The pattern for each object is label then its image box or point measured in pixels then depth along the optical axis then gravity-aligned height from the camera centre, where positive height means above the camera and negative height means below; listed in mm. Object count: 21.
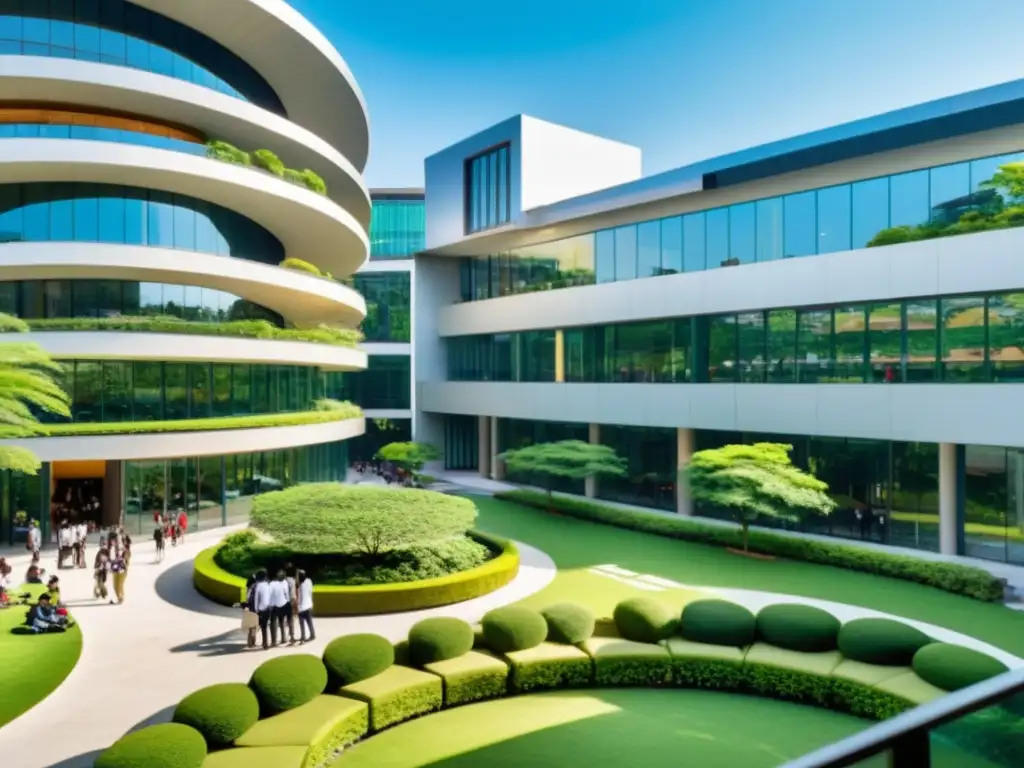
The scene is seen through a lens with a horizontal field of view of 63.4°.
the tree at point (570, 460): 40562 -3858
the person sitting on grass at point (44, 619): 21016 -5967
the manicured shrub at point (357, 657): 15750 -5302
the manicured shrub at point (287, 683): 14234 -5235
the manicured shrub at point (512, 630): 17750 -5329
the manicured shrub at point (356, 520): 23828 -3986
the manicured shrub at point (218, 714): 12875 -5183
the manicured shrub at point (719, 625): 17906 -5282
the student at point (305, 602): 20625 -5461
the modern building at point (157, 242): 33062 +6367
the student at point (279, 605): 20172 -5405
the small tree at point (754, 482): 29438 -3653
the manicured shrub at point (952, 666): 14805 -5155
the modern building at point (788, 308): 29453 +3327
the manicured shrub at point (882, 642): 16328 -5169
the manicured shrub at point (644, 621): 18344 -5304
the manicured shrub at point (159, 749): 11172 -5048
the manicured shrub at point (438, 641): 17000 -5331
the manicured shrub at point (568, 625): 18312 -5376
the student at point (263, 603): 20016 -5292
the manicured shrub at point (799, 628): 17359 -5206
